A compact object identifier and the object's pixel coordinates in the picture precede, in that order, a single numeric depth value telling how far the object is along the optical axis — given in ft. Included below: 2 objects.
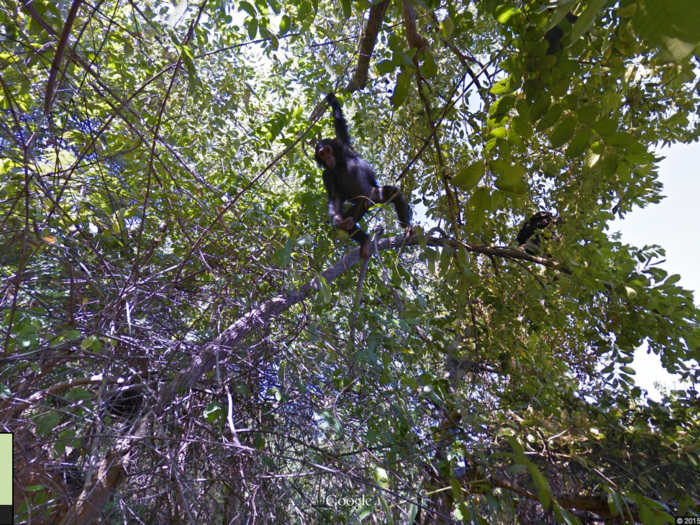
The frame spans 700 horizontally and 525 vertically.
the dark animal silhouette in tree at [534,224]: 10.62
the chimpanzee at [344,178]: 11.42
